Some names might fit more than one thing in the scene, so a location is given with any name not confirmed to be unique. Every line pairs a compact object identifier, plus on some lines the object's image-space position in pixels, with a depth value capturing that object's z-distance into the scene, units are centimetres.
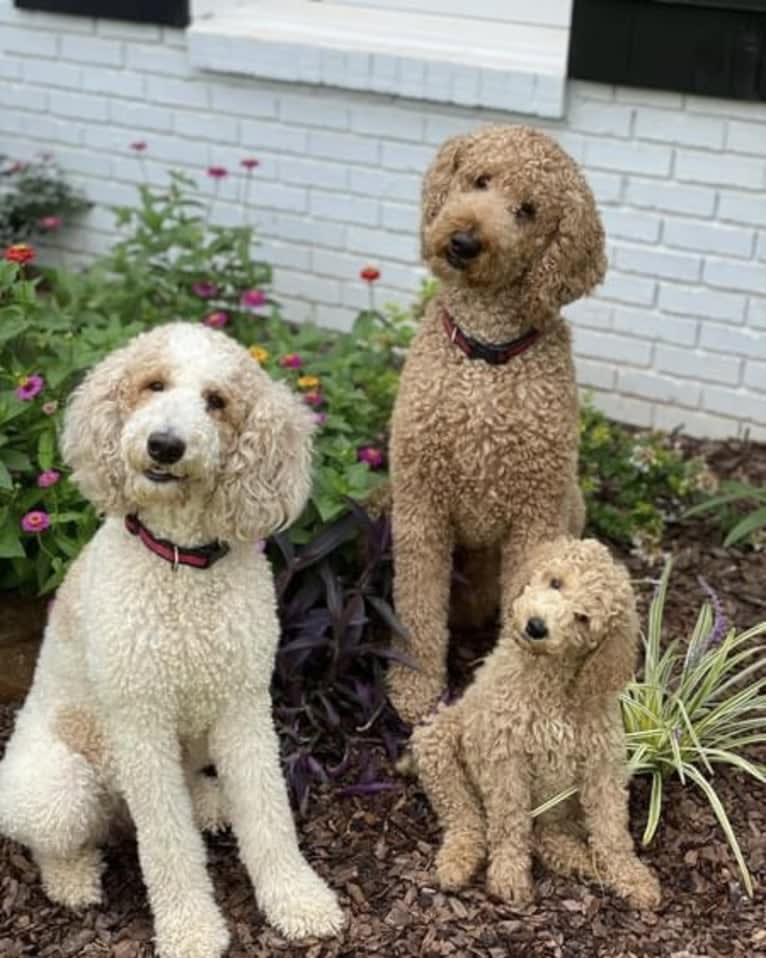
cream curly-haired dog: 246
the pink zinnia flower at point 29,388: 329
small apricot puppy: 261
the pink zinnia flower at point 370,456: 366
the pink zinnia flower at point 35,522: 315
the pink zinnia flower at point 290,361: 380
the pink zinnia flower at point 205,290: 454
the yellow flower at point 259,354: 372
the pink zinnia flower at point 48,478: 319
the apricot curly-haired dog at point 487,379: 293
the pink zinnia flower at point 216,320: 408
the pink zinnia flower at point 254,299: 437
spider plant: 309
